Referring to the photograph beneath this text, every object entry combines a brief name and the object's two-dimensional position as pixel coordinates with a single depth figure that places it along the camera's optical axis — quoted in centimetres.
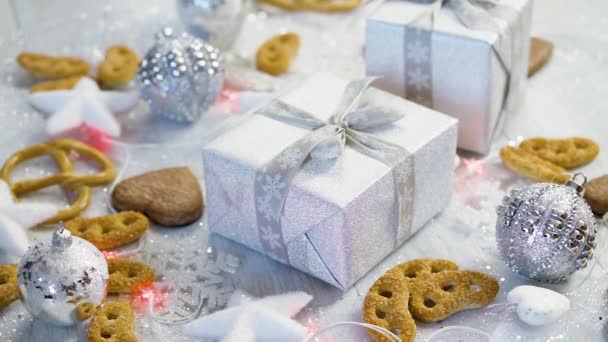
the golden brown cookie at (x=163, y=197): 92
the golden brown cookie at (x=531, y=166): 93
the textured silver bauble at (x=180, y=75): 98
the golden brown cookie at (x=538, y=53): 106
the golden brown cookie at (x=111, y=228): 90
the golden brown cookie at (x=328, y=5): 115
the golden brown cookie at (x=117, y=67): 105
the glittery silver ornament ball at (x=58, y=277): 82
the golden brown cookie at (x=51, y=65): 106
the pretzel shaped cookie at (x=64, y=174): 93
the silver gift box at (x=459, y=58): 94
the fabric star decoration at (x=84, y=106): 99
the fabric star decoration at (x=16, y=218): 89
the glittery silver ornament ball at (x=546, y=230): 83
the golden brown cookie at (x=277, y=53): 107
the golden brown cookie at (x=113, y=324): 82
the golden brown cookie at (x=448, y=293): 84
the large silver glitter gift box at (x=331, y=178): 84
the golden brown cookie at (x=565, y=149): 95
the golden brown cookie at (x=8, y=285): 86
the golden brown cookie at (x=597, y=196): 91
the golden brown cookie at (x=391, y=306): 82
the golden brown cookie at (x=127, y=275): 87
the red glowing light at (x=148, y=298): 86
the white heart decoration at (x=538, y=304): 82
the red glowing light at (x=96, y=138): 100
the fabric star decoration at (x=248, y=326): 82
